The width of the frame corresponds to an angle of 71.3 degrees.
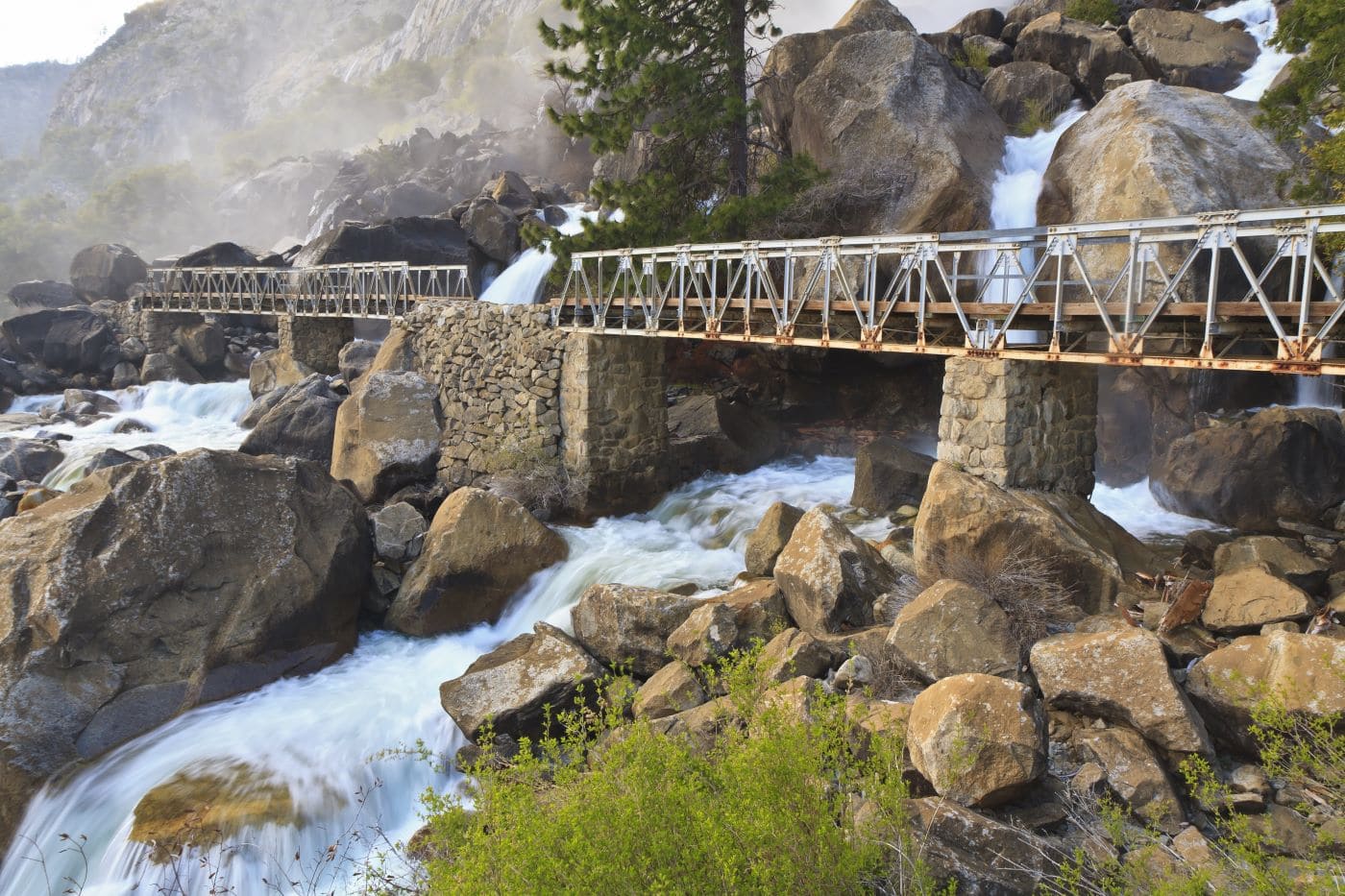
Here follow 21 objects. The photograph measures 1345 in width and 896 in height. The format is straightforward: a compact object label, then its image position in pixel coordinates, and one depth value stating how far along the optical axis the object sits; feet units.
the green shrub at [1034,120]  67.36
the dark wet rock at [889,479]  41.98
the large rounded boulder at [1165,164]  51.44
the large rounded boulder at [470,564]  38.24
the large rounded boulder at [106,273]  135.95
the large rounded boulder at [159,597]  29.78
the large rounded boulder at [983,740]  19.06
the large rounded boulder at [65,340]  103.35
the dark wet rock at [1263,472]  37.93
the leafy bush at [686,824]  13.82
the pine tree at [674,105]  53.06
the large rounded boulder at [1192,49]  69.21
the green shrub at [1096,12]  79.66
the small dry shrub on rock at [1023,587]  26.86
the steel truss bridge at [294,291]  80.41
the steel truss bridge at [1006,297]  25.53
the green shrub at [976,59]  76.33
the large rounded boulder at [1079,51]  71.10
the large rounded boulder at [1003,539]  28.68
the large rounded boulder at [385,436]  52.54
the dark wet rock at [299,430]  59.57
